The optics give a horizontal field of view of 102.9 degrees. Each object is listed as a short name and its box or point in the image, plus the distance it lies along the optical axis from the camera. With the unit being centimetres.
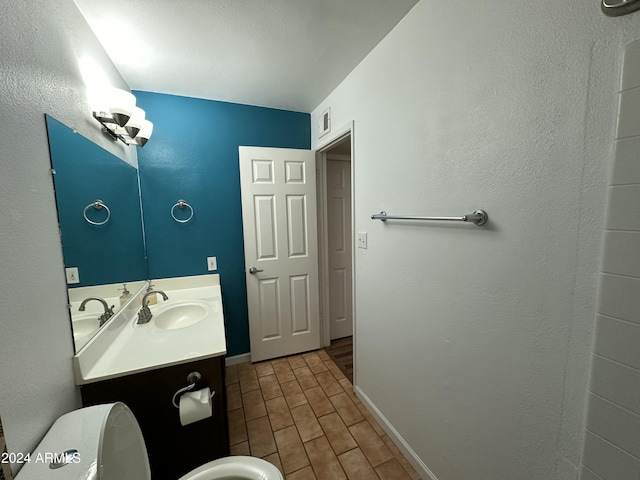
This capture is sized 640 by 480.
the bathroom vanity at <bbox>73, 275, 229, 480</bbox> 103
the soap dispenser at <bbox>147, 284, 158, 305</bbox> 177
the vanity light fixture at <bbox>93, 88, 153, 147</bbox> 130
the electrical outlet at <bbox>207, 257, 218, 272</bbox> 223
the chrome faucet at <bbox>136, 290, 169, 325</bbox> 148
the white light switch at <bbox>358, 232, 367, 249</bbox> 172
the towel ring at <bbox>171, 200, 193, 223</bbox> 210
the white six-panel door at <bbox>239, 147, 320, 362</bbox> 224
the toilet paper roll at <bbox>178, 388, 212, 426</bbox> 105
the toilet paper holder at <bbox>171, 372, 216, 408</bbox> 111
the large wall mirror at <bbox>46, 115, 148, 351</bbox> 97
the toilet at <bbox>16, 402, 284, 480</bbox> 62
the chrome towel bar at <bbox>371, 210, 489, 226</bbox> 93
